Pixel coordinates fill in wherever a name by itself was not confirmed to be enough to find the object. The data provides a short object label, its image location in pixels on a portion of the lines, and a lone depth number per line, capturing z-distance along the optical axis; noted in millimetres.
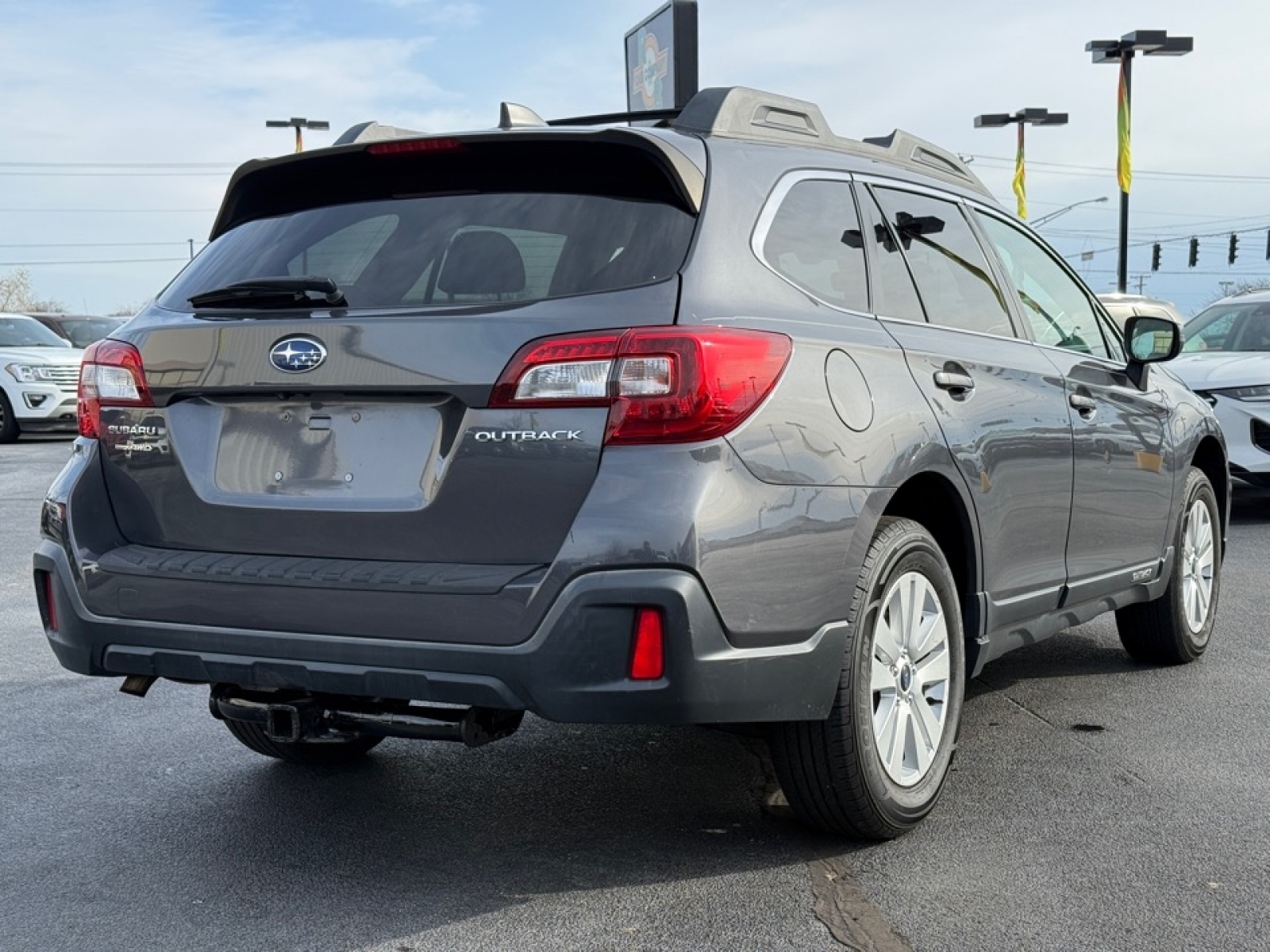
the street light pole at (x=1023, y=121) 37188
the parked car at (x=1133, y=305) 20109
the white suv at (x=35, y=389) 19938
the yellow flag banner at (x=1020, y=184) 36906
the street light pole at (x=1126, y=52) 26656
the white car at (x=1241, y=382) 10531
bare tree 94875
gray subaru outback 3189
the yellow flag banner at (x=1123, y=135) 26688
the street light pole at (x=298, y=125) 40094
